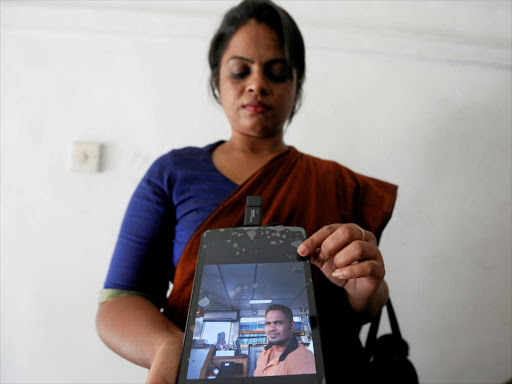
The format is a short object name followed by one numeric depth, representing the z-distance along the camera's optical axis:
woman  0.42
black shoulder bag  0.40
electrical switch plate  0.77
